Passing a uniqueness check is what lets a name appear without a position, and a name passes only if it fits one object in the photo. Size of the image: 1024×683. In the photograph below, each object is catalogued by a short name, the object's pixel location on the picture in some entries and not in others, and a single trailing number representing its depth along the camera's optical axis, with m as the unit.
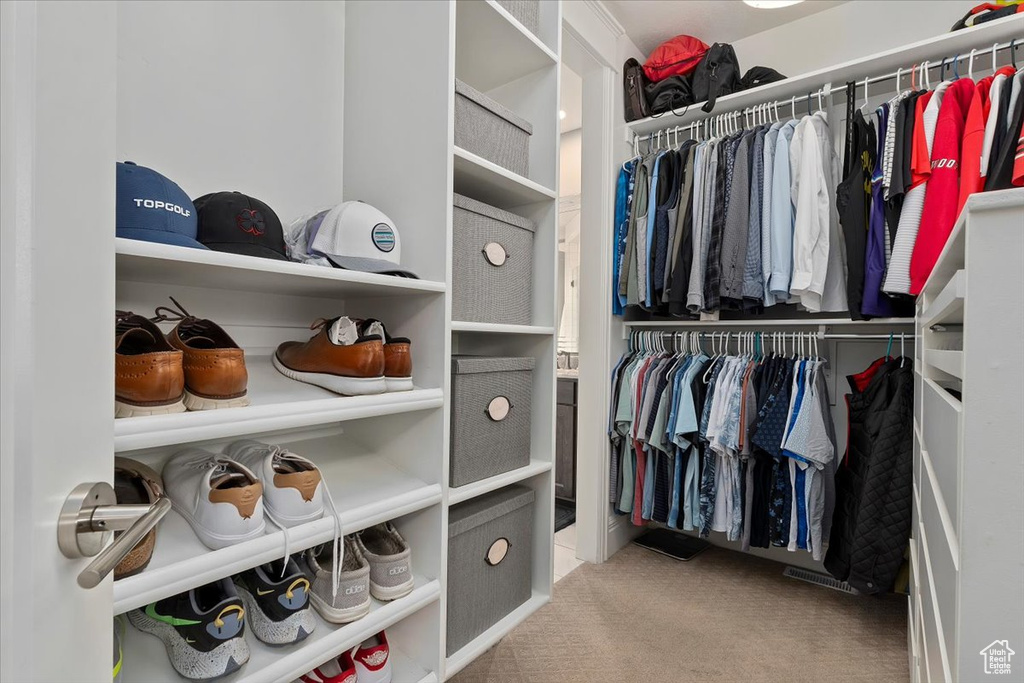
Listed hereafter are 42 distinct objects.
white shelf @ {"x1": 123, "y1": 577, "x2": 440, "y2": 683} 0.84
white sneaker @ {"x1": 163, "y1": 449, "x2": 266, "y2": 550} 0.81
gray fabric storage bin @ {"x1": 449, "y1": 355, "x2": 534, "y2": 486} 1.23
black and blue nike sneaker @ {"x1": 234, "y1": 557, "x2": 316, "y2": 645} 0.91
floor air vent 2.12
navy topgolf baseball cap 0.77
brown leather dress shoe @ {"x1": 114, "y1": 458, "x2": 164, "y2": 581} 0.69
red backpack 2.33
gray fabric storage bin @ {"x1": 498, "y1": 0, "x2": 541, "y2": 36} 1.40
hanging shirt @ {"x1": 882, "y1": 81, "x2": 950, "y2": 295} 1.67
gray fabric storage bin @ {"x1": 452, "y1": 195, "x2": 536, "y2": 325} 1.26
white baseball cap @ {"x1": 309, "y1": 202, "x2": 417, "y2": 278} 1.06
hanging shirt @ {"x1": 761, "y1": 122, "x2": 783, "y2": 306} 1.95
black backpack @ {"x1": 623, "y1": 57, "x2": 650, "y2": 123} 2.42
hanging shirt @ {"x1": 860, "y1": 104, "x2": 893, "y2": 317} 1.77
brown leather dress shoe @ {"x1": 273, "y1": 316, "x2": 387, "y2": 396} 1.01
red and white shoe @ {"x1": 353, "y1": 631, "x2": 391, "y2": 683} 1.09
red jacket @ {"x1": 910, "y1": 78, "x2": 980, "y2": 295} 1.60
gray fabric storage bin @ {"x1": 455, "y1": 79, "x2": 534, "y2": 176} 1.25
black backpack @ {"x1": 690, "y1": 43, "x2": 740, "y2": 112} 2.22
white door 0.35
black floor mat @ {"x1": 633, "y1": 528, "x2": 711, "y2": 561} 2.46
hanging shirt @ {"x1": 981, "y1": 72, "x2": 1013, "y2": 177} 1.56
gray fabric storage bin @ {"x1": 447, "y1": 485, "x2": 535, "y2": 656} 1.27
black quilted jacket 1.77
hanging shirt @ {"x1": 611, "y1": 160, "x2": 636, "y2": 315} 2.39
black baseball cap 0.91
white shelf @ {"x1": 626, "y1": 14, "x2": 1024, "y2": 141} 1.70
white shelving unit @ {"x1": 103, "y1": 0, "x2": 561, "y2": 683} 0.91
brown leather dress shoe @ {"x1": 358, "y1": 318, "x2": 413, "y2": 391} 1.08
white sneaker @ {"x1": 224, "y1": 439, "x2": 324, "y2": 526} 0.90
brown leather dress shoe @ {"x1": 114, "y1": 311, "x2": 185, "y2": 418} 0.71
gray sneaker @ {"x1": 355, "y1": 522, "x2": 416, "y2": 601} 1.08
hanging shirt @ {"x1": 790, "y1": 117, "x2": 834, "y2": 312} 1.87
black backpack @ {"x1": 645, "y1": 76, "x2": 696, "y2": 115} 2.32
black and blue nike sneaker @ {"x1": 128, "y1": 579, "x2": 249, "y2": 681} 0.81
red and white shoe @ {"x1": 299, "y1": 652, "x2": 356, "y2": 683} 1.04
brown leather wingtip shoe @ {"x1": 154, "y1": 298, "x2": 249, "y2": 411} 0.79
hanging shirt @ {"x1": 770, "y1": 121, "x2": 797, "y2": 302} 1.92
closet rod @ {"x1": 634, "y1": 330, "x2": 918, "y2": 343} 1.94
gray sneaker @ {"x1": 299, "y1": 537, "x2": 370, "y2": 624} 0.99
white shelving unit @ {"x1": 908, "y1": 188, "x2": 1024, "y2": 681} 0.44
